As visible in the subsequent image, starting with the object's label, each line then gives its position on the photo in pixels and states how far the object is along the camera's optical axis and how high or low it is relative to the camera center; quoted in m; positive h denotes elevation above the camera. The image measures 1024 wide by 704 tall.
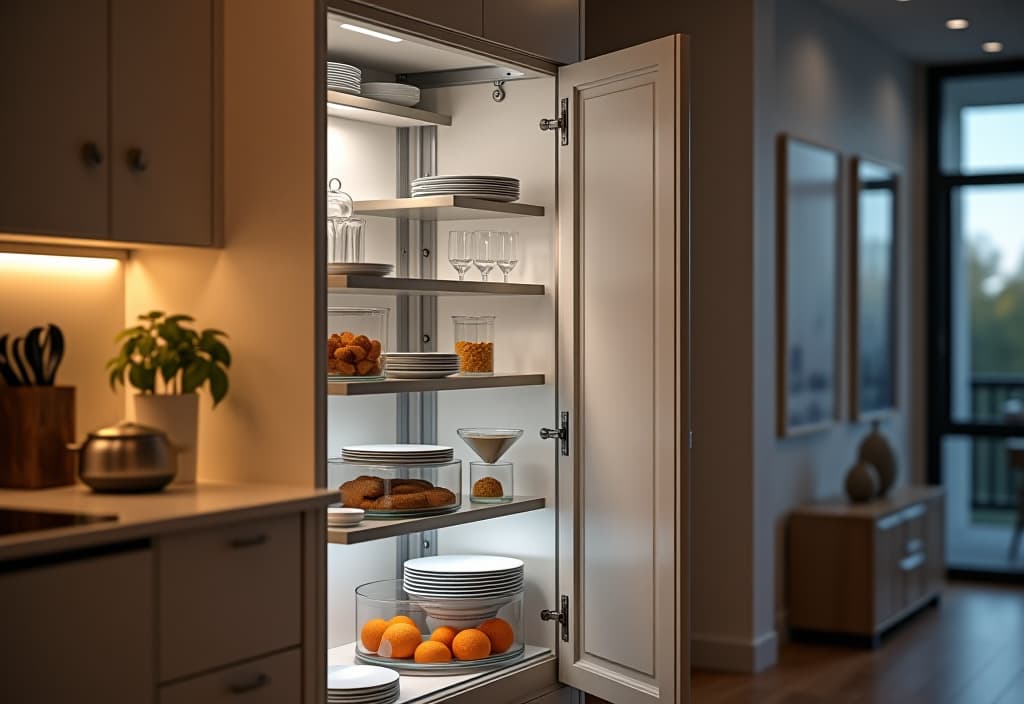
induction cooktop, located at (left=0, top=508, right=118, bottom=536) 2.06 -0.31
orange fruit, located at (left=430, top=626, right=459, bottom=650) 3.27 -0.78
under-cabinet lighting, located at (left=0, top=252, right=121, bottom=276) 2.65 +0.16
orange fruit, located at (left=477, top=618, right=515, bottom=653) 3.30 -0.79
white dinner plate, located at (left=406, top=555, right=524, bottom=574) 3.34 -0.62
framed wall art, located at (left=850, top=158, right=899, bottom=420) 6.15 +0.27
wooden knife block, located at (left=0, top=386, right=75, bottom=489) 2.51 -0.20
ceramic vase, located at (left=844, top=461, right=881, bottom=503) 5.67 -0.66
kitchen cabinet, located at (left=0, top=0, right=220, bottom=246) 2.32 +0.44
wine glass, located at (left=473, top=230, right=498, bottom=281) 3.36 +0.25
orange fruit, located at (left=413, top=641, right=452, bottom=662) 3.20 -0.81
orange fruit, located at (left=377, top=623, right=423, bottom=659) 3.20 -0.78
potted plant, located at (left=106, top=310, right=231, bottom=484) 2.58 -0.07
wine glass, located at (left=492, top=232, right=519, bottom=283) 3.37 +0.23
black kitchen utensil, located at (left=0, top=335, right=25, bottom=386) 2.53 -0.06
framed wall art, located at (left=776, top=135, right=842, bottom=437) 5.33 +0.25
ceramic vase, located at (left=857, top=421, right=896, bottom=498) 5.88 -0.57
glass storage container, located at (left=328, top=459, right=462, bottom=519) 3.07 -0.38
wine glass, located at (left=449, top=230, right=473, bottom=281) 3.36 +0.24
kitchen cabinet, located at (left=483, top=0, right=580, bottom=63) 3.18 +0.83
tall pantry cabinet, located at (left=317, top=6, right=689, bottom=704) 3.08 +0.02
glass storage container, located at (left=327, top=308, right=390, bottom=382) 2.97 -0.01
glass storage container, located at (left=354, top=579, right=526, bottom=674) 3.20 -0.76
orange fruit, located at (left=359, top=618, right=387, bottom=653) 3.22 -0.77
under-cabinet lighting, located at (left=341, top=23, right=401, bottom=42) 2.89 +0.73
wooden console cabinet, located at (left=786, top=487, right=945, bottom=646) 5.30 -1.00
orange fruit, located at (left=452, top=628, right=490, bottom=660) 3.23 -0.80
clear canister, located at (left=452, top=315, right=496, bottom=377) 3.34 -0.01
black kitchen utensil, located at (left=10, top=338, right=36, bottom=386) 2.55 -0.05
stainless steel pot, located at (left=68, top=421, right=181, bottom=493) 2.40 -0.24
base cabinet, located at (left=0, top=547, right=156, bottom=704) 1.95 -0.48
